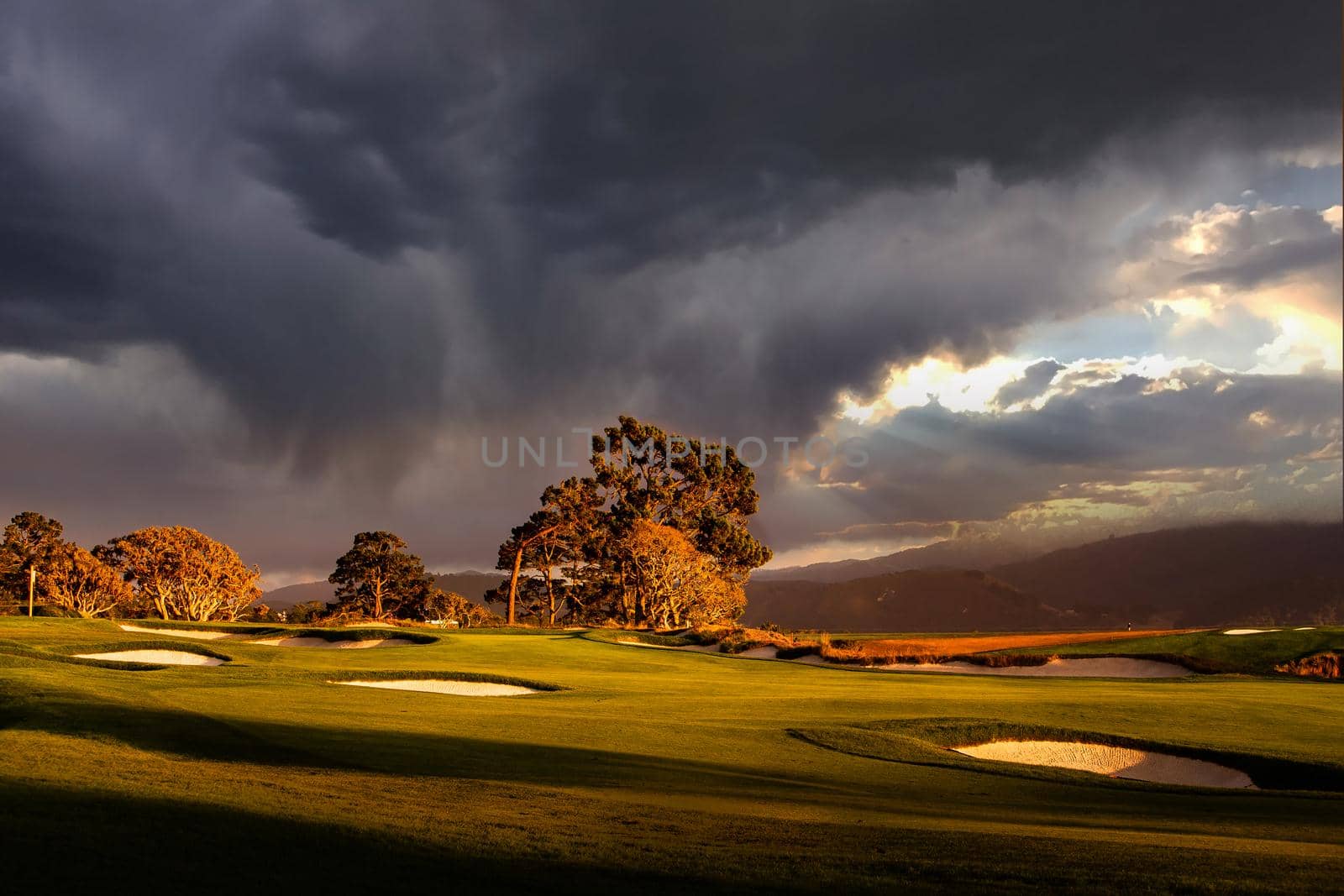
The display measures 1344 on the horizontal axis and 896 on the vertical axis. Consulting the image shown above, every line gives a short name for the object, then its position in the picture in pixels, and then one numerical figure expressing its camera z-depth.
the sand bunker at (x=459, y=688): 23.39
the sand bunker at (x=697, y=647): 43.26
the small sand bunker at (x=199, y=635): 38.56
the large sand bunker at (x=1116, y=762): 14.94
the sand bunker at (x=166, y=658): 28.52
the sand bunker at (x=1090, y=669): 33.47
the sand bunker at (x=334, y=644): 38.50
